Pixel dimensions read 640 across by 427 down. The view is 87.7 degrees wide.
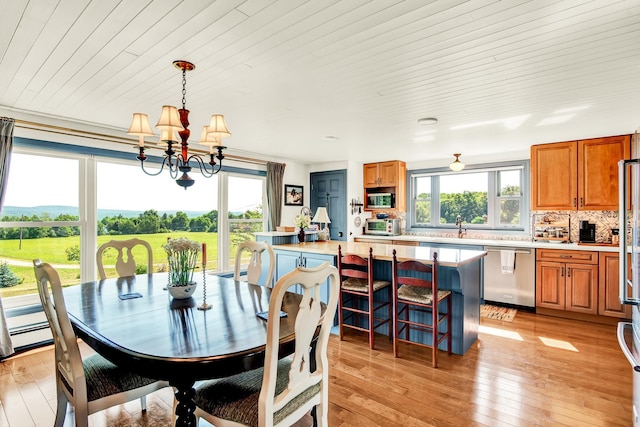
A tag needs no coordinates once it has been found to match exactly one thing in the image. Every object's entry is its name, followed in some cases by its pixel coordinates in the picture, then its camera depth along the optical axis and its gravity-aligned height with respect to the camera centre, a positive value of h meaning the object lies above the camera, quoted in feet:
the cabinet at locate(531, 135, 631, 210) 13.75 +1.65
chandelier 6.76 +1.79
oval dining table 4.34 -1.84
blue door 20.24 +0.98
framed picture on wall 19.99 +1.09
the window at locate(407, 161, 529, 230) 17.43 +0.83
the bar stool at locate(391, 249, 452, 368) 9.32 -2.74
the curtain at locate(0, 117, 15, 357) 9.84 +1.45
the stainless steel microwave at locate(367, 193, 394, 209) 20.13 +0.72
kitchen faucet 18.60 -0.81
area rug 14.02 -4.45
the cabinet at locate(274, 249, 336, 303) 12.33 -1.90
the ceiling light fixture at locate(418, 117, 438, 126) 11.32 +3.14
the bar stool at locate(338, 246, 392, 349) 10.58 -2.91
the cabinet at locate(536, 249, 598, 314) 13.39 -2.88
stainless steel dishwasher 14.79 -3.15
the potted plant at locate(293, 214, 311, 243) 14.84 -0.52
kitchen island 10.04 -1.90
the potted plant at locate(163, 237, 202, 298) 7.16 -1.07
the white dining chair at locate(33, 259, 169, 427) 5.02 -2.77
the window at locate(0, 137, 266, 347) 10.91 +0.02
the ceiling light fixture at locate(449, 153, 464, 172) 16.83 +2.32
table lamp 15.92 -0.32
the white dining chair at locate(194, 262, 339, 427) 4.38 -2.66
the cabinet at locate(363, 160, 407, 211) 19.99 +1.98
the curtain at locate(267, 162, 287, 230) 18.44 +1.15
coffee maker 14.65 -0.93
